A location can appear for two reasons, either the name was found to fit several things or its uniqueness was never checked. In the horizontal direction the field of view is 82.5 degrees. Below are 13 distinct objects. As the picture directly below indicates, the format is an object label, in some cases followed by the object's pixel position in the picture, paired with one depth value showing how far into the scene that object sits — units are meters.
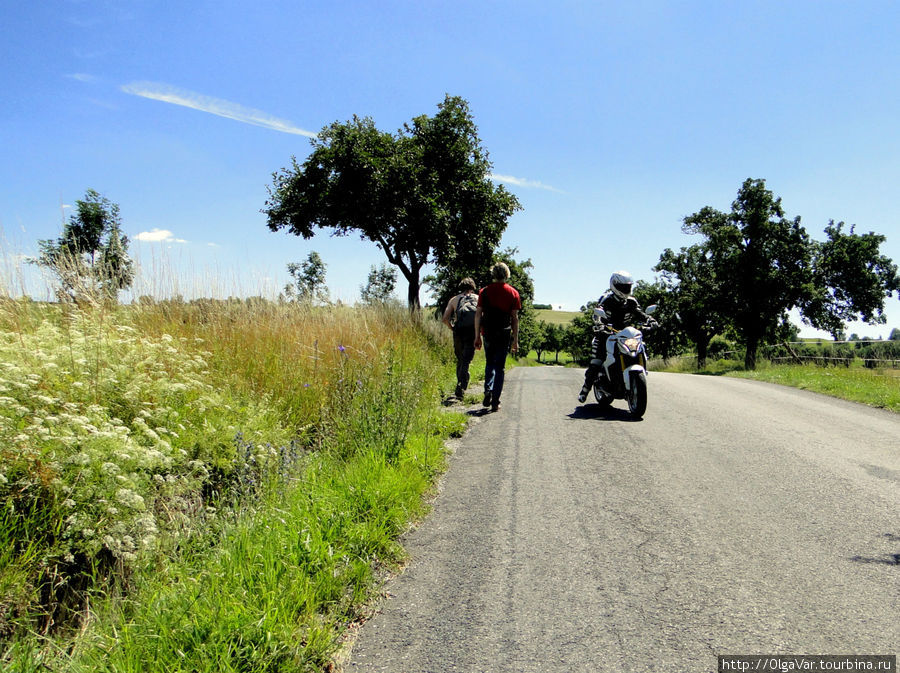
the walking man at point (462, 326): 8.43
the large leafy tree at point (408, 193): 22.42
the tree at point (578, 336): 78.69
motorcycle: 6.74
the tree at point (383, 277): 58.38
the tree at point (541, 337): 95.40
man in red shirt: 7.52
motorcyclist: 7.43
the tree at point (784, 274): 32.56
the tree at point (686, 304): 43.41
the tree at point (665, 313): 48.12
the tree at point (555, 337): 103.94
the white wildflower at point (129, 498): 2.66
